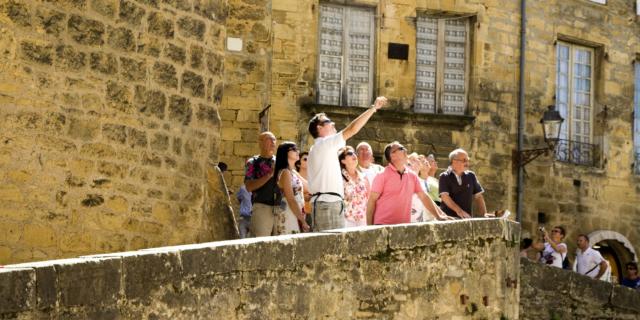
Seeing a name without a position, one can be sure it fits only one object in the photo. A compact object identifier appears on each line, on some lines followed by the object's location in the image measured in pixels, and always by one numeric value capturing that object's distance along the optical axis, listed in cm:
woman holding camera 1562
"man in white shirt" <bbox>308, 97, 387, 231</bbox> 1011
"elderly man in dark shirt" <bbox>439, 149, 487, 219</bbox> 1290
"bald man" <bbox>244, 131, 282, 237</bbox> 1119
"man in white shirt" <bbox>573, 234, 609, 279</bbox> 1616
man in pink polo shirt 1136
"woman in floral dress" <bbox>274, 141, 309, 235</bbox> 1084
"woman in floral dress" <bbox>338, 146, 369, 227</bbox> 1130
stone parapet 646
